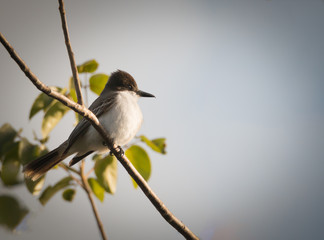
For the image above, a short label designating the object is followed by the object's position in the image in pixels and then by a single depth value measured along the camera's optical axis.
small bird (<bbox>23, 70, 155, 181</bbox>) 6.93
